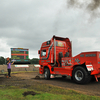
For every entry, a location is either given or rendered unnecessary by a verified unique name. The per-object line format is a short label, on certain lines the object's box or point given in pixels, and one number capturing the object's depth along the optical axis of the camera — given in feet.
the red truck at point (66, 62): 27.61
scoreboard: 94.63
